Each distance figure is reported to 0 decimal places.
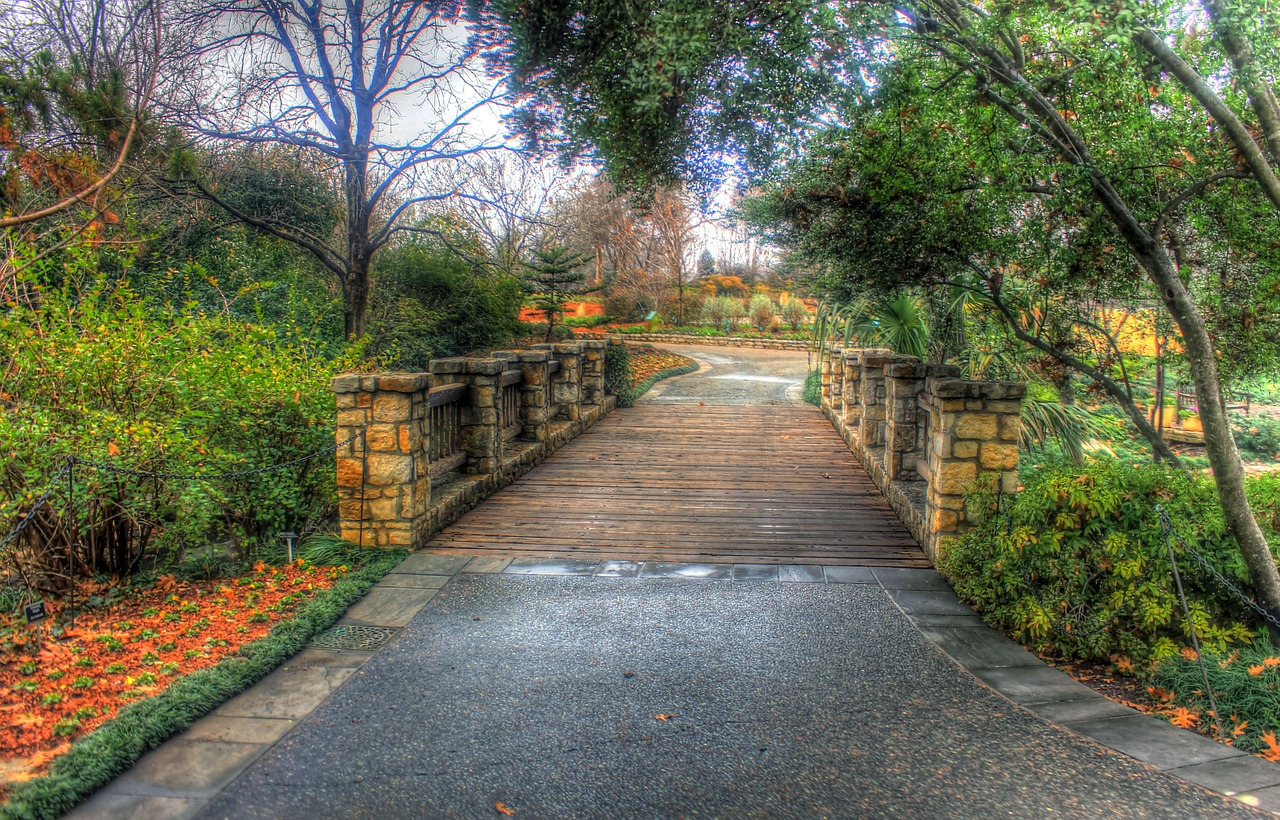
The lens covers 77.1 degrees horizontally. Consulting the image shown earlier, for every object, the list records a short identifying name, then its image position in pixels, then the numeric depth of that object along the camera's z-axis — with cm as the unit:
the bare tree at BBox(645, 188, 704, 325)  3328
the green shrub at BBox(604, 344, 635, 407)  1573
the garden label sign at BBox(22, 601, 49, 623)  408
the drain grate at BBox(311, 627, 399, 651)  450
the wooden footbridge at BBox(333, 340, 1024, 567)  611
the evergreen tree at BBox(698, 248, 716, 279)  4538
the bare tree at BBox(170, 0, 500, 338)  1225
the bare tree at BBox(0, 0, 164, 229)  699
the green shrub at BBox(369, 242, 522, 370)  1691
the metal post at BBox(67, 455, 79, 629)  445
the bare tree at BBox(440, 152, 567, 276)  1350
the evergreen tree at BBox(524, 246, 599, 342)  2052
